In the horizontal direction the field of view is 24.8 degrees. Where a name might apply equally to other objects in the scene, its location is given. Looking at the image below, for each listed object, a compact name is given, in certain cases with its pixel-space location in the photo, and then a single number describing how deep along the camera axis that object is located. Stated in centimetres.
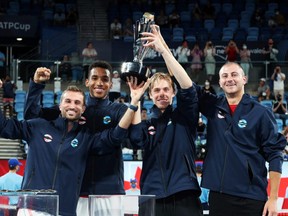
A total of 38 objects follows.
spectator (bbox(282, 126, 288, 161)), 1250
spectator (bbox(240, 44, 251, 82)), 1953
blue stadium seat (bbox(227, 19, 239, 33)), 2353
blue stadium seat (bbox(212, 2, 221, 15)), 2488
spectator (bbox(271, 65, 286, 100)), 1669
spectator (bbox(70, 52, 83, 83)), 1569
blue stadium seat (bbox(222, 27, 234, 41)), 2225
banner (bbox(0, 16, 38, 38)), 2324
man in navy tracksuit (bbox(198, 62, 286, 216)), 479
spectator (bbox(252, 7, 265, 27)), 2388
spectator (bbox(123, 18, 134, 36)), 2228
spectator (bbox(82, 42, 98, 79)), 1929
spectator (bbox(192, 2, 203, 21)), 2422
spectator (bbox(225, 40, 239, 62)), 1923
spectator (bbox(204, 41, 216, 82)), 1903
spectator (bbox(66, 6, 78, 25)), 2303
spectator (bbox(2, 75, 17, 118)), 1619
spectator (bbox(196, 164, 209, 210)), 1045
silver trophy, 475
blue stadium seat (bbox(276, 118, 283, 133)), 1559
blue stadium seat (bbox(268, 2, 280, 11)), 2488
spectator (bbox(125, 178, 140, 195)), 1162
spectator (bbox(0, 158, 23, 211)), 946
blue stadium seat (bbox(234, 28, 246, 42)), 2240
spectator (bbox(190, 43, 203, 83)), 1655
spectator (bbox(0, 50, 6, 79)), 1875
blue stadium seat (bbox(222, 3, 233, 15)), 2485
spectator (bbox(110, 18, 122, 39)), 2244
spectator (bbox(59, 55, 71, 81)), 1597
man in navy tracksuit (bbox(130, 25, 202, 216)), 493
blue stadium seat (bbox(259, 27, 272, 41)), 2228
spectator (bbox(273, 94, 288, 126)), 1631
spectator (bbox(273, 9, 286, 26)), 2364
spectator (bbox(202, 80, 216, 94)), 1577
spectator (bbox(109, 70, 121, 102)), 1508
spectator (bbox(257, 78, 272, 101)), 1683
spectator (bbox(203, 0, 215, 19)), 2440
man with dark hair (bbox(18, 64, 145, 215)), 498
